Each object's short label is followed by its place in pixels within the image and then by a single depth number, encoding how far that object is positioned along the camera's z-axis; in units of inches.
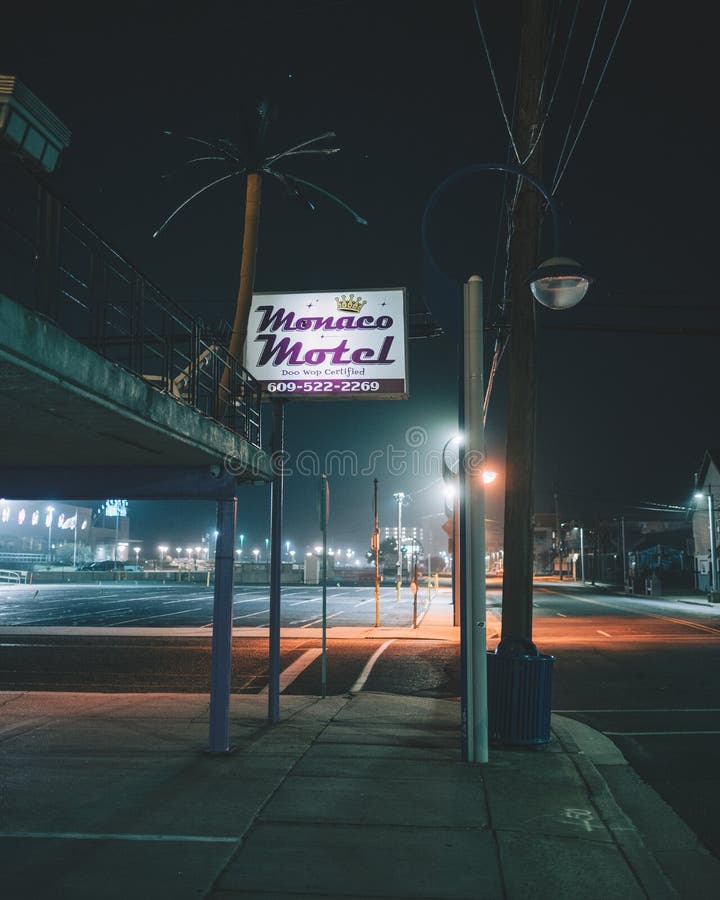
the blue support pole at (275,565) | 366.3
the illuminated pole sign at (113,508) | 4561.0
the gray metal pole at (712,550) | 1652.3
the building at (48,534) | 4387.3
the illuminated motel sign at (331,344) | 480.7
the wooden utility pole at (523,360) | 369.1
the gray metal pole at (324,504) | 427.2
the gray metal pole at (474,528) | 295.0
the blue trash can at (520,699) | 320.5
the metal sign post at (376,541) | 816.3
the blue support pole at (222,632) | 307.5
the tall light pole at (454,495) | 900.6
